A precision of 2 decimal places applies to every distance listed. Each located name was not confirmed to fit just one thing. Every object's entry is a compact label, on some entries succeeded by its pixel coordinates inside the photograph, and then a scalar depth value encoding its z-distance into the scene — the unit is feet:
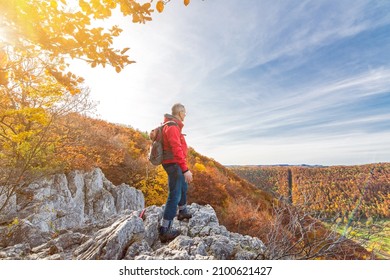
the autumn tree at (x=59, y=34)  8.55
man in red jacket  12.91
